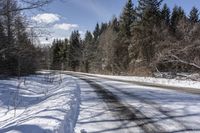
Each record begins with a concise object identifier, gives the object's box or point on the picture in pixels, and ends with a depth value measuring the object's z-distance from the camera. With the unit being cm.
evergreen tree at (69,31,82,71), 5230
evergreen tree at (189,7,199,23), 3533
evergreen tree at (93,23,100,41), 5911
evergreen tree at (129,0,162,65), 2452
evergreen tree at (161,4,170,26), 3455
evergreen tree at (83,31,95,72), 4607
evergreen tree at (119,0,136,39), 3141
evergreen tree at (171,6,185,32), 3457
